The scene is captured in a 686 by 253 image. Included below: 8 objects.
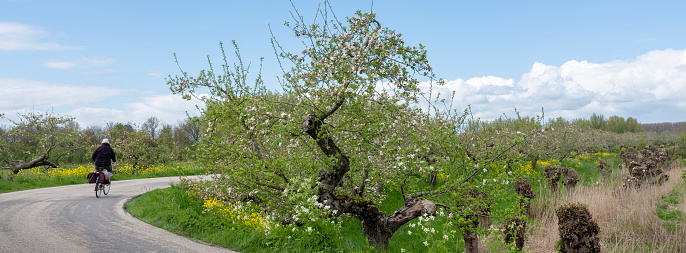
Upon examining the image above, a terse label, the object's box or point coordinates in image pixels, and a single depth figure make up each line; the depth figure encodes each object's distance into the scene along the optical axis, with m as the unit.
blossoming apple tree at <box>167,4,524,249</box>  7.94
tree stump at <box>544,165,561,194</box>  14.94
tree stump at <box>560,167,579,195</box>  15.71
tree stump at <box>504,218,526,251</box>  8.20
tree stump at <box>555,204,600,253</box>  6.79
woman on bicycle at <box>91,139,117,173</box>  15.23
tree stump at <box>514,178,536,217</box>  11.34
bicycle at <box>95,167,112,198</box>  14.44
